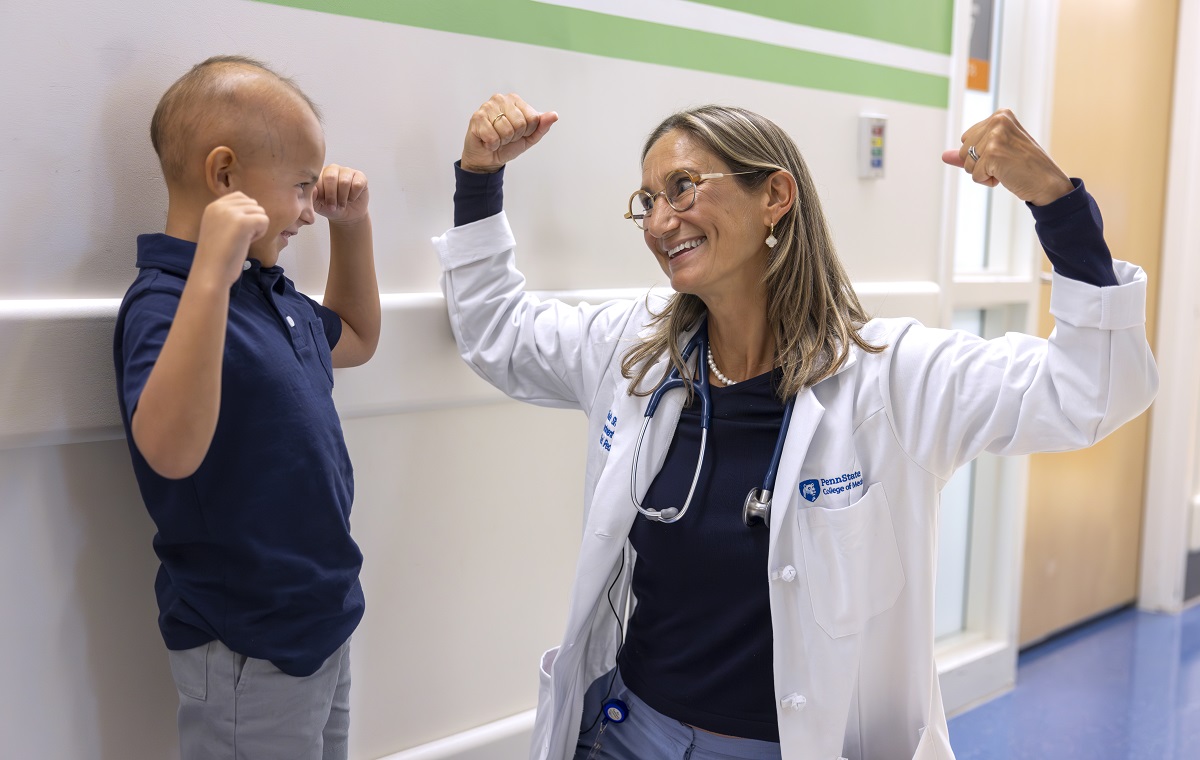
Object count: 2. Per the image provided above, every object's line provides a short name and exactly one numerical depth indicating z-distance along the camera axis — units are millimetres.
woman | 1380
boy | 1178
